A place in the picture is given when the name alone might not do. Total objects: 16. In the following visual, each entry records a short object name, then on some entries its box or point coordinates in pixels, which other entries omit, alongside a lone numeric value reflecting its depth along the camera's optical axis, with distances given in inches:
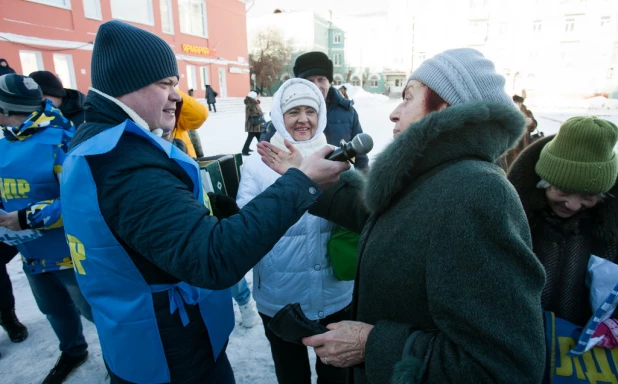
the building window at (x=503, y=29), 1492.6
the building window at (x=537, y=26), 1446.9
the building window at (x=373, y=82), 2028.8
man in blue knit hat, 40.7
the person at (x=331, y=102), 145.9
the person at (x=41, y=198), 82.0
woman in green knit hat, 61.4
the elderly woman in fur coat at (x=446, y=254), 32.9
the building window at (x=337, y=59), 2142.8
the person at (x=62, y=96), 129.6
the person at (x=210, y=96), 801.6
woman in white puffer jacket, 80.1
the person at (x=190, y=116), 128.3
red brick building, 598.5
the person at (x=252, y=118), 375.9
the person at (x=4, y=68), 192.6
